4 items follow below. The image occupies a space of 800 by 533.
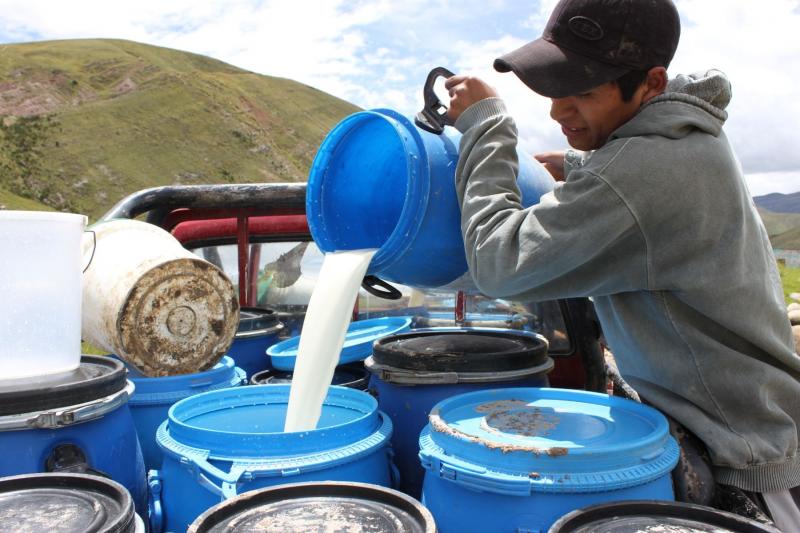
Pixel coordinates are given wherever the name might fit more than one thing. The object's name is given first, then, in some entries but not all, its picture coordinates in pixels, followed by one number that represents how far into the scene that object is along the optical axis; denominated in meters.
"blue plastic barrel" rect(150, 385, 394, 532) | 1.75
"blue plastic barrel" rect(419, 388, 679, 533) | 1.50
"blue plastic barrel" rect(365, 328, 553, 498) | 2.20
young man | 1.62
